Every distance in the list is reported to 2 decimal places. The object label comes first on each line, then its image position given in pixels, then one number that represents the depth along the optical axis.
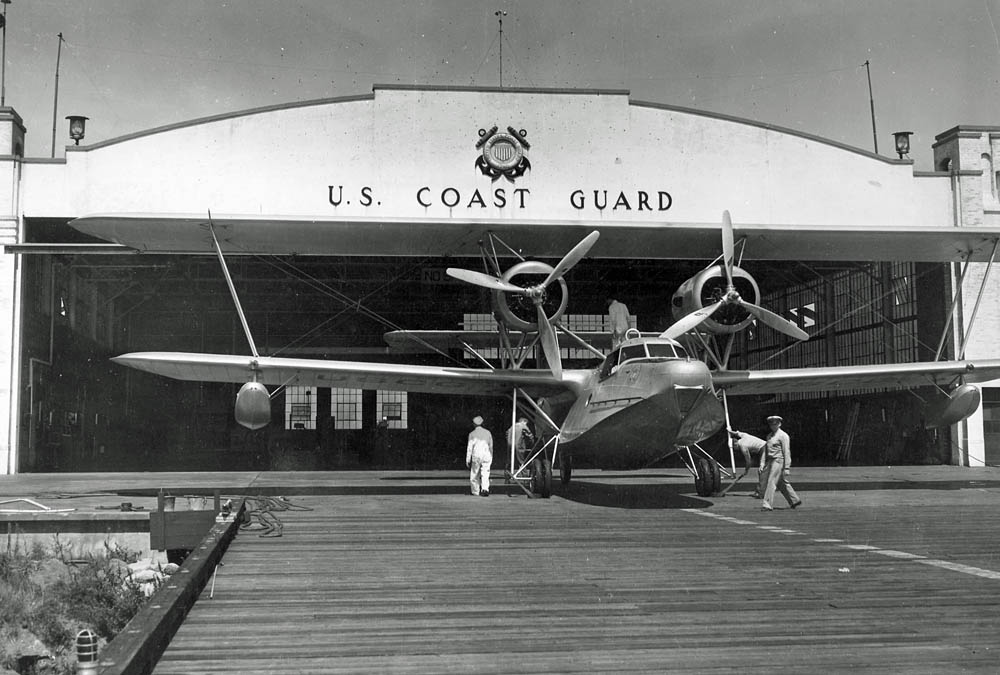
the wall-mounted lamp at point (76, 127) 29.03
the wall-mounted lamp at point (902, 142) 31.12
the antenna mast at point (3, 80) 29.40
